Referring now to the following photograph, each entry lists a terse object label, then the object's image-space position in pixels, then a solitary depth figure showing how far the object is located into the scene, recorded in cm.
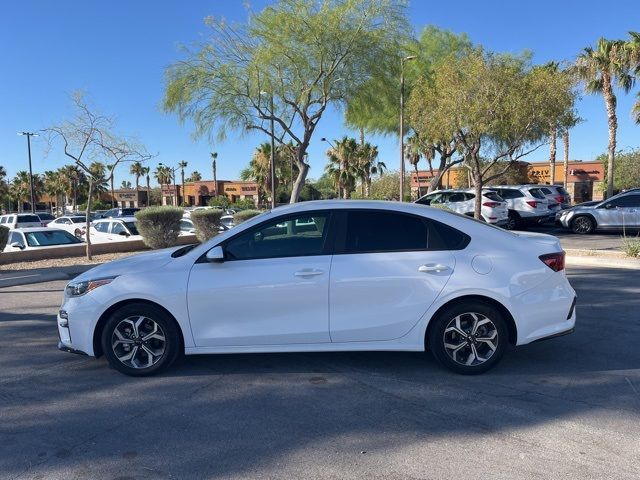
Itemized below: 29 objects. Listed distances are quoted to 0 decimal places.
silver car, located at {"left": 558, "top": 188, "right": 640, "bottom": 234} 1823
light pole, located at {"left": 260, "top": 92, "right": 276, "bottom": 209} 1858
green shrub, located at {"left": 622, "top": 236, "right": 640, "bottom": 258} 1284
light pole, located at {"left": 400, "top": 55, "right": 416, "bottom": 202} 2016
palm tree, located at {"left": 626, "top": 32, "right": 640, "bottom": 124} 2720
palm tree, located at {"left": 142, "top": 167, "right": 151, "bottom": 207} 7659
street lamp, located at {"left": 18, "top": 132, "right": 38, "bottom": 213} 3518
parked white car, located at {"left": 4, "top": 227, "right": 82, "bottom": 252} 1614
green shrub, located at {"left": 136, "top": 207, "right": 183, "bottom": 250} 1644
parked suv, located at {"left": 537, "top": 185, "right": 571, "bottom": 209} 2193
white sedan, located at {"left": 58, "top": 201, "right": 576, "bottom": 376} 477
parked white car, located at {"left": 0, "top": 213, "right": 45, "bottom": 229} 2953
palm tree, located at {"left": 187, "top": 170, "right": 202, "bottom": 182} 9769
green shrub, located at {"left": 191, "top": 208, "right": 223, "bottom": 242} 1803
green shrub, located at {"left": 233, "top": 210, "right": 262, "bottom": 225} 1861
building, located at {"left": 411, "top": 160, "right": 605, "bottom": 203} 4922
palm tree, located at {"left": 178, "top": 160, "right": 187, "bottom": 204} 8275
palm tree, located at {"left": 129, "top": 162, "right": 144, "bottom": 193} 7388
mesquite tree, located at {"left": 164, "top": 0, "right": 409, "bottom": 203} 1778
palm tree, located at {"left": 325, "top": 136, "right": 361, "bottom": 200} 4664
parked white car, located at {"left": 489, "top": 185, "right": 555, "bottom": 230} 2095
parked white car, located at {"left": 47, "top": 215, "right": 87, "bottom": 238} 2606
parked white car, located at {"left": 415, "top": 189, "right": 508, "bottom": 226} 2005
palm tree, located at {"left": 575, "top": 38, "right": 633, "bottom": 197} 2842
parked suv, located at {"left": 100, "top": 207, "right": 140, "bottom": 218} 3615
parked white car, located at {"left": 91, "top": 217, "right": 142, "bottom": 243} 1875
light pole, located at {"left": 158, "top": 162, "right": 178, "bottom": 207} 7339
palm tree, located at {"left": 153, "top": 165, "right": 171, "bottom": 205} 8388
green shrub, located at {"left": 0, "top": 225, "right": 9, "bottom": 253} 1338
